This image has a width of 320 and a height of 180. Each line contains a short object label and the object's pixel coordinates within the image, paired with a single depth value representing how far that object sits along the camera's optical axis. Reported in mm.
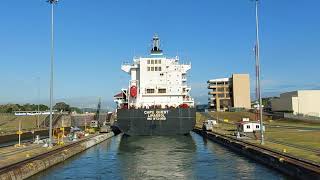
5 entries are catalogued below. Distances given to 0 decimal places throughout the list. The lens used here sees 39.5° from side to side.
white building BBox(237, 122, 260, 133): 71625
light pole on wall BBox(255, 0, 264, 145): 47103
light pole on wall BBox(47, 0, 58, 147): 45800
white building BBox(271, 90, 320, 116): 148000
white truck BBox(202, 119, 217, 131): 85606
